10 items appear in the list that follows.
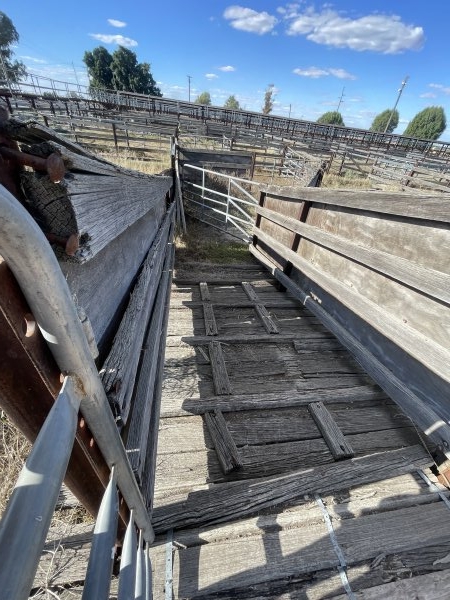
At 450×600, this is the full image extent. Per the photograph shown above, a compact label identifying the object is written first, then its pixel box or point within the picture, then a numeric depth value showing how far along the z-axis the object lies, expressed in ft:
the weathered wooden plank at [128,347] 2.94
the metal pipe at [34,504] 1.08
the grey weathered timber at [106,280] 2.98
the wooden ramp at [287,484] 4.55
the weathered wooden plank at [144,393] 3.76
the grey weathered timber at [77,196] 2.02
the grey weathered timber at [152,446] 4.27
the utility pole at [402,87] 148.38
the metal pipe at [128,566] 2.49
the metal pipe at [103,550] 1.87
